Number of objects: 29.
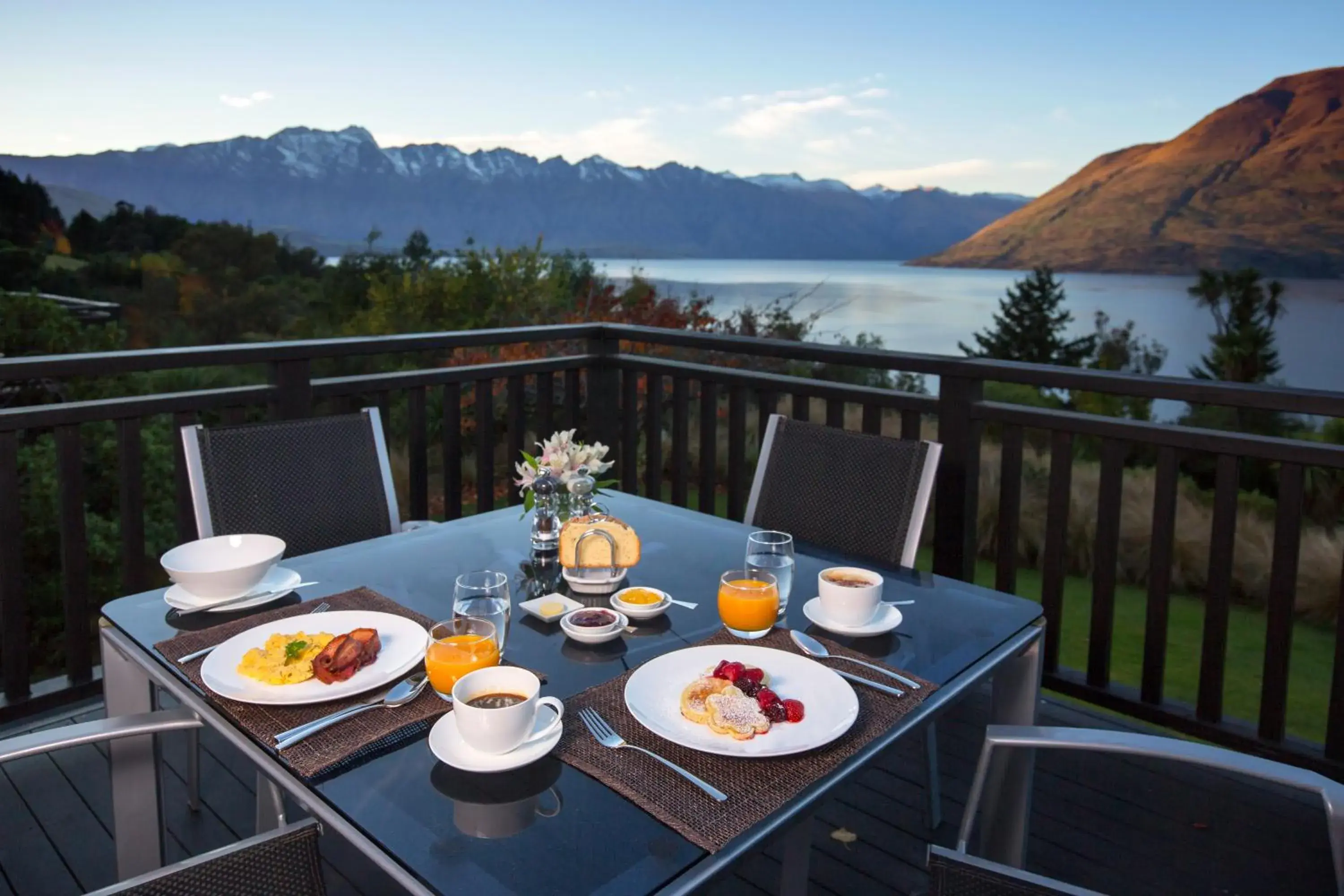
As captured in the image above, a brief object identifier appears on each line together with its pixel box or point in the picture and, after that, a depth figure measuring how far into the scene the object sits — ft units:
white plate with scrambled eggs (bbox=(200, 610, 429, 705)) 4.16
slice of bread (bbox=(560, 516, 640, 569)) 5.56
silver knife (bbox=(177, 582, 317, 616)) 5.22
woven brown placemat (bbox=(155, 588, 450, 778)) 3.65
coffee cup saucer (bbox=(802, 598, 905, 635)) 4.95
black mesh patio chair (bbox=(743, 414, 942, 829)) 7.12
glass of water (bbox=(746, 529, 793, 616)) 5.25
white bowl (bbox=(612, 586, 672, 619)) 5.10
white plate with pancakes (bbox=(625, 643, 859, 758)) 3.77
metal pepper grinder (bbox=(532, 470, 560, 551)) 6.15
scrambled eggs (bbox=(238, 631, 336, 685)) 4.27
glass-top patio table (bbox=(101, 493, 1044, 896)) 3.06
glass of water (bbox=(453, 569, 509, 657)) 4.39
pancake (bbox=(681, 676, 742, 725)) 3.94
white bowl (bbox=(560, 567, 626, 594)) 5.54
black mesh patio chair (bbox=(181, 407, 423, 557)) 7.00
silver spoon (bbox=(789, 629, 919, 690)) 4.65
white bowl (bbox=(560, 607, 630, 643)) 4.76
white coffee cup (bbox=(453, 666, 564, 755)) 3.54
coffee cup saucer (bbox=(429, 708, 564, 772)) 3.53
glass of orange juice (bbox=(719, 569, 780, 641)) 4.77
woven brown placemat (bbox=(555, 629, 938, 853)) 3.30
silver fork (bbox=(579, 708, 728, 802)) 3.49
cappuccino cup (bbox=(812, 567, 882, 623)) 4.94
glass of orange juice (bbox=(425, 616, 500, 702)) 4.09
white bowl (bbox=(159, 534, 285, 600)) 5.22
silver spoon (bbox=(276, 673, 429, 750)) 3.79
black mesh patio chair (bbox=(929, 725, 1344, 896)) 3.32
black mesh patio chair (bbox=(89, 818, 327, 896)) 3.02
